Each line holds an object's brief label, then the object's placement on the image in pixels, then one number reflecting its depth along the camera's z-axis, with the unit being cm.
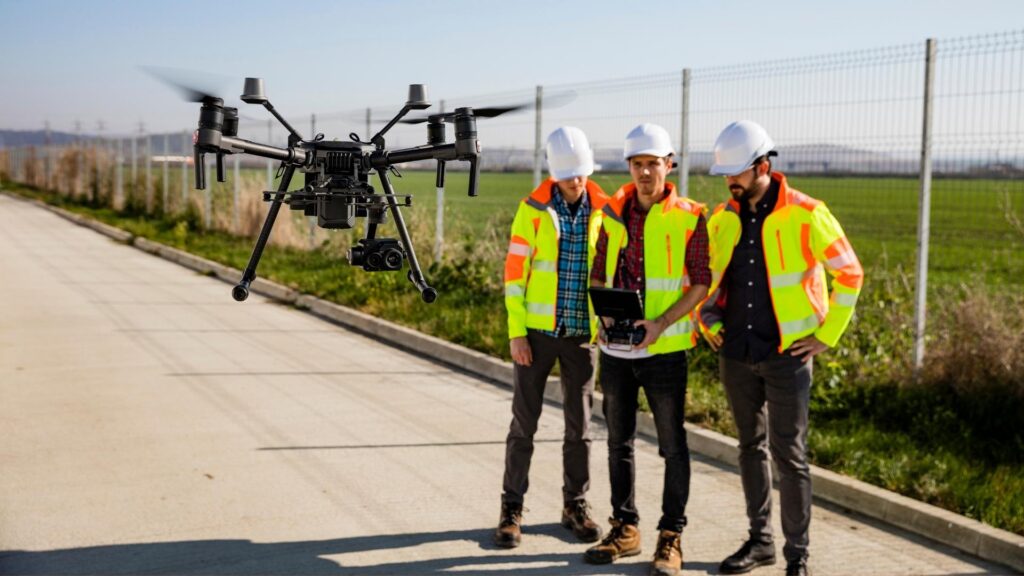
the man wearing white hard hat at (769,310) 540
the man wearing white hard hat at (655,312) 553
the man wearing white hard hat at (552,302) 581
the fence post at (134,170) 3309
